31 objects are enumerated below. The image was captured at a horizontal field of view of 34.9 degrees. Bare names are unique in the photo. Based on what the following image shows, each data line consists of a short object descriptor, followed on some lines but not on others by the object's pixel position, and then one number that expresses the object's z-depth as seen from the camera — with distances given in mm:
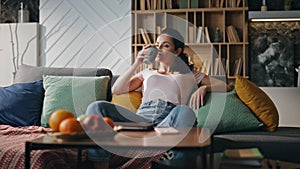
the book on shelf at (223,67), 4957
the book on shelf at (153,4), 5125
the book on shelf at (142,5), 5141
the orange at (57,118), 2106
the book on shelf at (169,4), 5117
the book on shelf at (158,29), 5136
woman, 3078
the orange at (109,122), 2168
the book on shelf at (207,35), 5027
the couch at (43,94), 3389
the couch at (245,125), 2953
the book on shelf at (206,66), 5023
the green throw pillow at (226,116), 3133
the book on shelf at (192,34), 5059
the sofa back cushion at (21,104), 3400
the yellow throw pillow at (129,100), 3373
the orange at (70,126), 2012
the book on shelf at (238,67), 4941
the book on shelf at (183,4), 5070
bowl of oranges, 2002
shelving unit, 4973
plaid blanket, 2373
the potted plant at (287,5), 4980
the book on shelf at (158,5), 5129
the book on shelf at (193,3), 5062
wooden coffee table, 1846
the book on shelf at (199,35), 5043
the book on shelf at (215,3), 5016
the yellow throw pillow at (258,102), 3209
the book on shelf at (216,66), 5008
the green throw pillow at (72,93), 3393
